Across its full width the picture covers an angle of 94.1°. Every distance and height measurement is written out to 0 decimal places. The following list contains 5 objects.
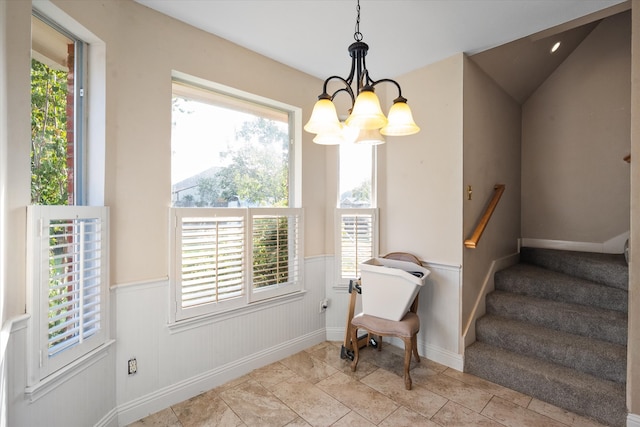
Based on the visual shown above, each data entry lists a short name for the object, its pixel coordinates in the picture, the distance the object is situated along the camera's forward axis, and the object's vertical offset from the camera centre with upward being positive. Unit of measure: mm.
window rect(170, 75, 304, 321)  2158 +106
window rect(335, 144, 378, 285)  3012 -22
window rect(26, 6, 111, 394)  1383 +49
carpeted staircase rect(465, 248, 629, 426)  1989 -963
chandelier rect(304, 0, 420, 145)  1345 +454
